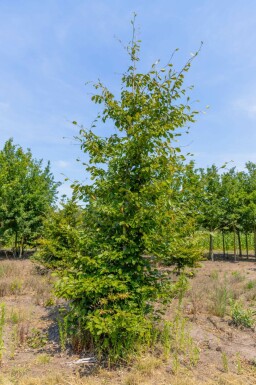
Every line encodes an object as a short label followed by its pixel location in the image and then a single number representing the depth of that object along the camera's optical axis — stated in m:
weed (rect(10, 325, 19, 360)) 4.45
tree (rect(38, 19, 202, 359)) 4.18
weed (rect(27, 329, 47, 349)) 4.93
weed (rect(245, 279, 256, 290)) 8.91
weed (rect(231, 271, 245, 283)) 10.30
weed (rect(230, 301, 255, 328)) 5.90
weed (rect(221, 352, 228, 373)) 4.07
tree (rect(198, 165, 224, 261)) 18.36
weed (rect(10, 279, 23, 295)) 7.92
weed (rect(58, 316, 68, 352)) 4.45
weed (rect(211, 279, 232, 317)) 6.43
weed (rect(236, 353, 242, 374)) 4.09
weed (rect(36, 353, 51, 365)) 4.24
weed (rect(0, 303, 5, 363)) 4.25
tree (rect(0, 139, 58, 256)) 17.72
